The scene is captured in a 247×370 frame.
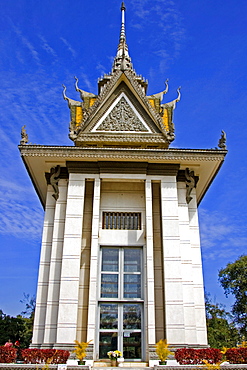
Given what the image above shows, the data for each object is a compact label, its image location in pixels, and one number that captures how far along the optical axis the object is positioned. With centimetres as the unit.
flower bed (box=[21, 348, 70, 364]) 1045
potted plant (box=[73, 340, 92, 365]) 1034
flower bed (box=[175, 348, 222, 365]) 1054
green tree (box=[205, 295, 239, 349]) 2676
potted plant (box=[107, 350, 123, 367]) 1163
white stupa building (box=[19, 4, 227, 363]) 1306
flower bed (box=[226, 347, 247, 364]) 1070
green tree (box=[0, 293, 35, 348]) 2544
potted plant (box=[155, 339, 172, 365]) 1036
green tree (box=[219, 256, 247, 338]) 2762
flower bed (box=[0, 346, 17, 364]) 1022
